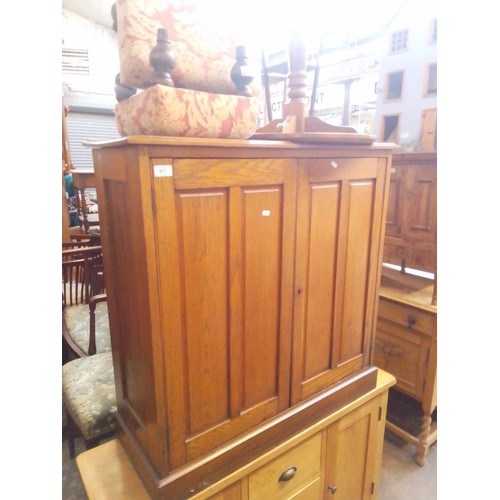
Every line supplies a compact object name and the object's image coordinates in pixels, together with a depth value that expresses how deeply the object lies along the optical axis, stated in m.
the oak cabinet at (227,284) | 0.80
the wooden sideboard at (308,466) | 1.02
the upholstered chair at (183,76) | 0.77
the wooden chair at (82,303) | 2.05
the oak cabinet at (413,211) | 1.83
